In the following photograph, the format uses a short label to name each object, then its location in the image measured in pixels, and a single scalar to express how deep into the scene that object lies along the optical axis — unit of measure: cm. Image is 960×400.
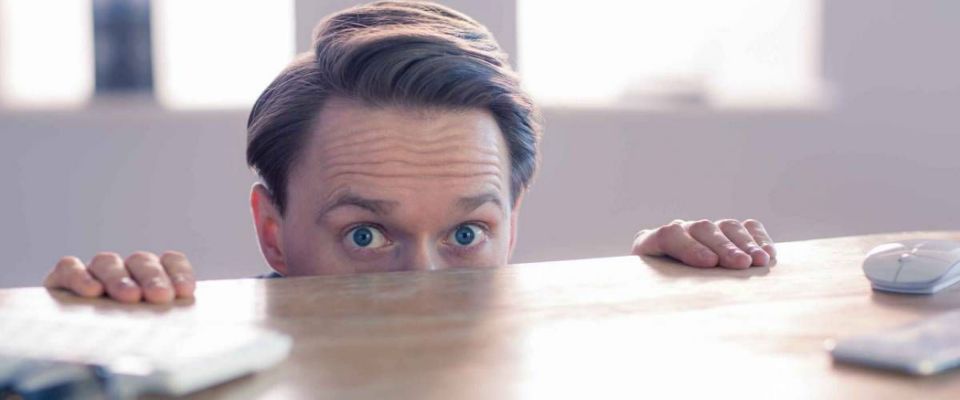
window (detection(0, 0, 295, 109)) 349
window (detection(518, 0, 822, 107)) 379
